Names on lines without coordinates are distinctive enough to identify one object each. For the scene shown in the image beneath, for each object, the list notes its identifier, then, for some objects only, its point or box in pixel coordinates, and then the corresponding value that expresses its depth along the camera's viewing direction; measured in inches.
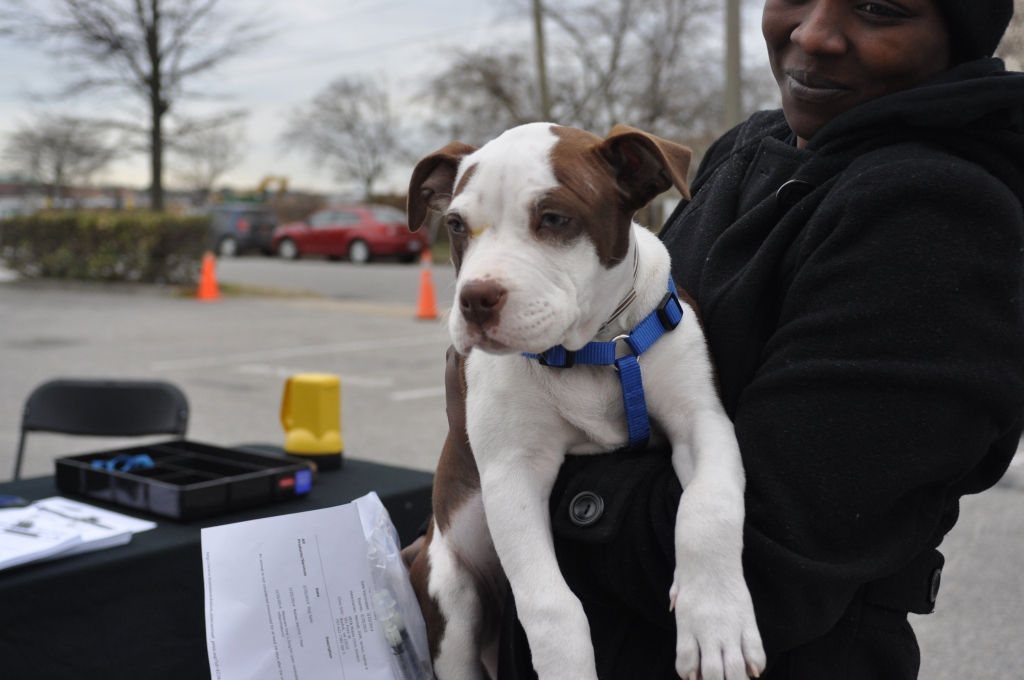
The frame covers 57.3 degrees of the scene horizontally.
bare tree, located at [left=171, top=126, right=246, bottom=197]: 2042.3
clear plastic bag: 86.4
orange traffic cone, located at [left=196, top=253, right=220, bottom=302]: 671.1
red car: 992.9
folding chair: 163.0
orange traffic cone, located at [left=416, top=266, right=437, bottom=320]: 573.5
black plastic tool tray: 110.7
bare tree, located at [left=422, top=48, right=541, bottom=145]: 1030.4
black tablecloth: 92.3
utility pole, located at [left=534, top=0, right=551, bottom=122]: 885.8
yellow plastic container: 136.8
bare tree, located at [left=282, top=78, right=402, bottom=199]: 1800.0
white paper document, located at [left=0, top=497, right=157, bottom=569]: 95.0
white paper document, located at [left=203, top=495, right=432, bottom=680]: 82.1
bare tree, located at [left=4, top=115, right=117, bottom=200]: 910.3
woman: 61.3
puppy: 66.2
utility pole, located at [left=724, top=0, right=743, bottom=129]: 424.8
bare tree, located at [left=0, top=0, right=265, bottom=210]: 816.3
